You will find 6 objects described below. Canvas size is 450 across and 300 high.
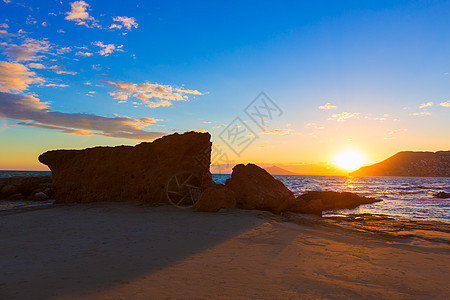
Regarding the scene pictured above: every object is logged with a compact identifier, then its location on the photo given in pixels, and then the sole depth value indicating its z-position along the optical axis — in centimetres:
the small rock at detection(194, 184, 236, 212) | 942
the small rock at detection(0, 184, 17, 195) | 1784
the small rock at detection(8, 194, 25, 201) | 1709
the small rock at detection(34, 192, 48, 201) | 1609
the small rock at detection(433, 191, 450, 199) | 2462
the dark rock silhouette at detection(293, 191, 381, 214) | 1777
